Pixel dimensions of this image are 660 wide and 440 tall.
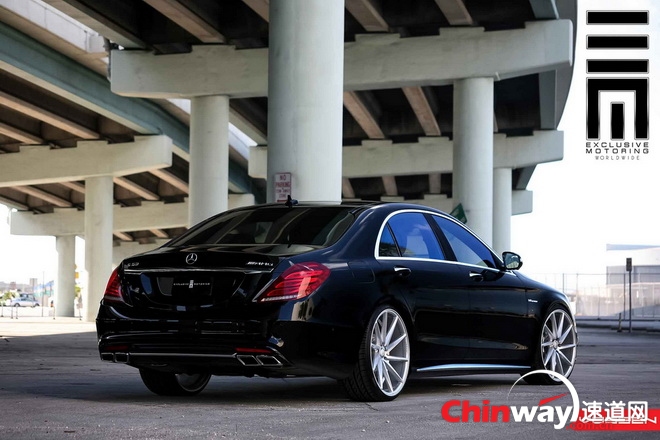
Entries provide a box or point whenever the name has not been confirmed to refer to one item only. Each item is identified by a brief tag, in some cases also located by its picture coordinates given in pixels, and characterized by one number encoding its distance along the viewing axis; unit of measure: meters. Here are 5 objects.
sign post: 34.16
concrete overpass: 15.36
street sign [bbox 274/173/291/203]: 15.02
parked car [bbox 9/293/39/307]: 120.00
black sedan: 7.82
